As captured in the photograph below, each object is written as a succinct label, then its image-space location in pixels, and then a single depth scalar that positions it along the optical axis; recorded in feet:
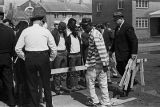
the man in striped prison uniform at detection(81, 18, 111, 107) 22.50
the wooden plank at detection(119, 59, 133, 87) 26.68
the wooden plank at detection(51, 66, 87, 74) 27.22
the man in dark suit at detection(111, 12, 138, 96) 26.12
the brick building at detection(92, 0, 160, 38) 142.92
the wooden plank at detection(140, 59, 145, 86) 31.52
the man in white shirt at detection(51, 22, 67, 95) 28.66
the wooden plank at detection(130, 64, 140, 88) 27.73
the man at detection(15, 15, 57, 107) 20.22
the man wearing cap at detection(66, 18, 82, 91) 29.12
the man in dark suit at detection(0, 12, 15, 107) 23.27
